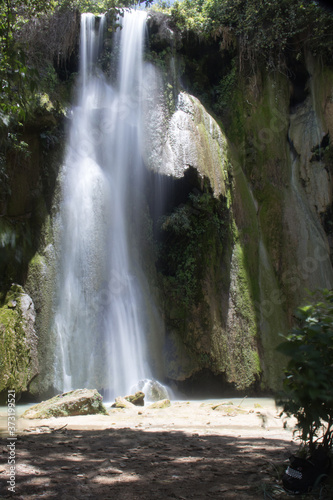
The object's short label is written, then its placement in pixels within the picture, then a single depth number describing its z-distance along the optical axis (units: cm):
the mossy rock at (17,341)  749
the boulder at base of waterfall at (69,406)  580
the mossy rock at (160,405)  679
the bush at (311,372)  230
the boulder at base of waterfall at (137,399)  730
